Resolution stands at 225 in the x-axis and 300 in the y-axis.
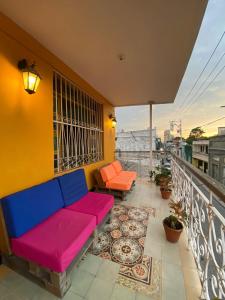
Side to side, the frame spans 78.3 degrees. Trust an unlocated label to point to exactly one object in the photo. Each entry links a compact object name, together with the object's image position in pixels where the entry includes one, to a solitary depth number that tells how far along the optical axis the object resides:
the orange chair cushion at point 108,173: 3.61
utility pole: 15.76
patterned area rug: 1.45
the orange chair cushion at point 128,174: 4.06
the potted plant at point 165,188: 3.62
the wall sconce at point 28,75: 1.72
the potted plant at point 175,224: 2.01
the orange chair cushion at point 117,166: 4.52
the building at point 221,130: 17.98
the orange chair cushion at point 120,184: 3.42
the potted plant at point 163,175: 4.05
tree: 32.12
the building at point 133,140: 8.11
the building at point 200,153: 20.63
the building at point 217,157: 13.75
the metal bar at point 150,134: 5.19
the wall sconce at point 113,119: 5.21
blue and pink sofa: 1.28
